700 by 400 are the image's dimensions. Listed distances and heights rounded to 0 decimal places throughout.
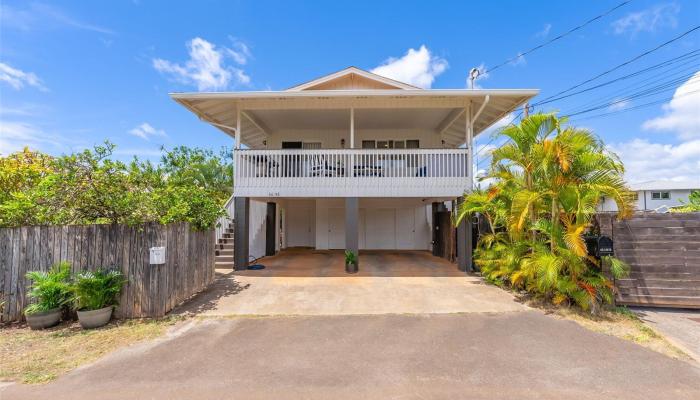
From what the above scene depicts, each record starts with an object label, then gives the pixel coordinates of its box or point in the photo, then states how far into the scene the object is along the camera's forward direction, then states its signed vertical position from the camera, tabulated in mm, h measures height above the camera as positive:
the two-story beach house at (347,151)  8516 +1968
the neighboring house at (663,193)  27547 +1984
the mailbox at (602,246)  5062 -597
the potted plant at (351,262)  8367 -1413
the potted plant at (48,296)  4488 -1311
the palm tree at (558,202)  5016 +201
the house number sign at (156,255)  4883 -685
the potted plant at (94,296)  4477 -1301
